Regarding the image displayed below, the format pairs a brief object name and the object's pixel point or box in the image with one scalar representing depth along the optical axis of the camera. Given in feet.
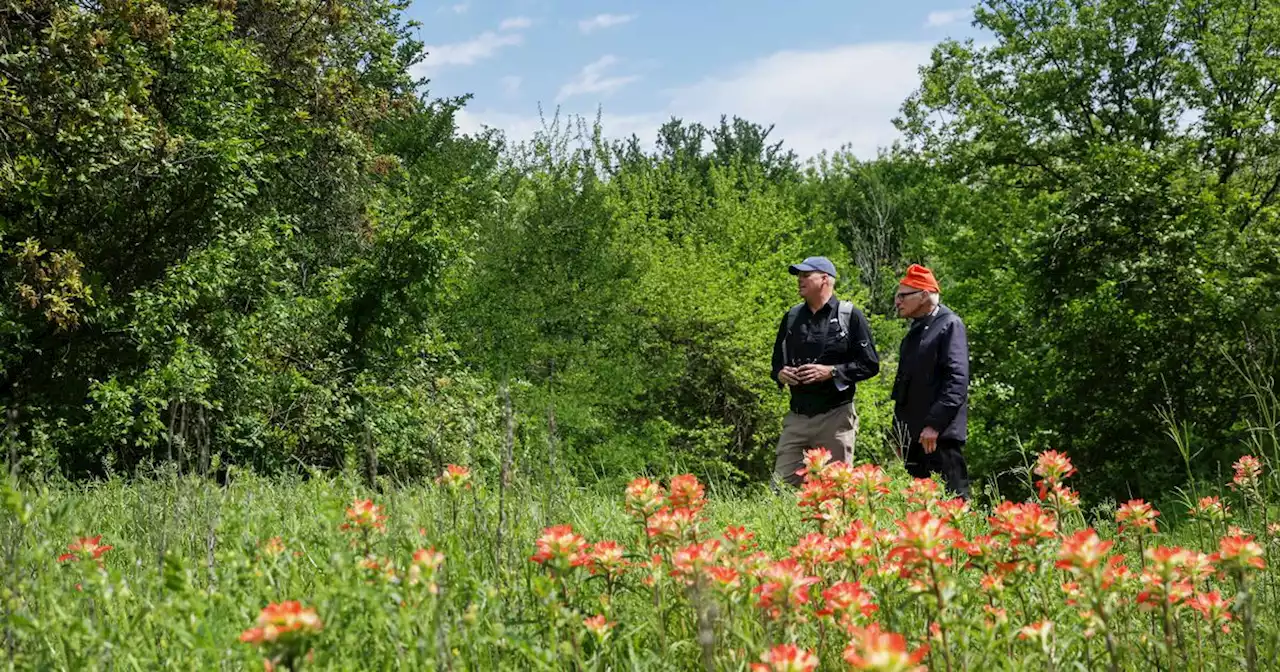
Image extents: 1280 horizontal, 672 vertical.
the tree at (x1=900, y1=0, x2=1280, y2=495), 39.52
